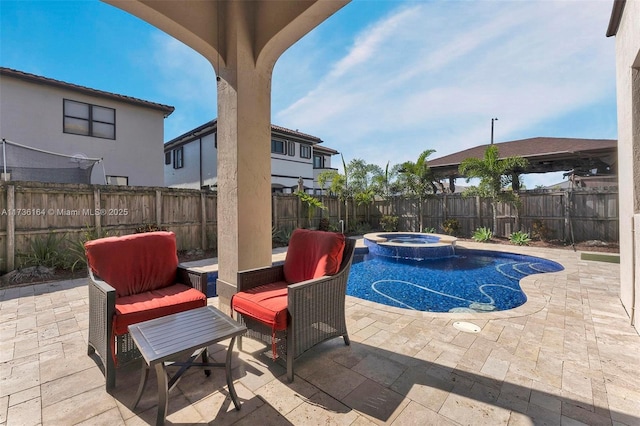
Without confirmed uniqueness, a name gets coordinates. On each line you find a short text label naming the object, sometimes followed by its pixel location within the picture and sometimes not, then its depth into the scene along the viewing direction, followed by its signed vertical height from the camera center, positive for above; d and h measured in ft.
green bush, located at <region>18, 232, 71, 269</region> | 19.43 -2.62
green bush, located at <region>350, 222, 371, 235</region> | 46.63 -2.88
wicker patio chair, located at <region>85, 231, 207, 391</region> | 7.28 -2.46
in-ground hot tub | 28.86 -4.12
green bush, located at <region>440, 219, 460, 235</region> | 40.93 -2.43
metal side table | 5.50 -2.71
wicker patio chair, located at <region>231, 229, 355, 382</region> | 7.70 -2.68
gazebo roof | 34.73 +7.59
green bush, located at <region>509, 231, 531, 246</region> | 33.73 -3.70
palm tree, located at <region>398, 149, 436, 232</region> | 43.57 +5.61
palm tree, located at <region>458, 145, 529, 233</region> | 34.73 +5.04
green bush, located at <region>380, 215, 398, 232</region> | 47.14 -1.92
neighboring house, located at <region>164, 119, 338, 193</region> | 50.39 +11.50
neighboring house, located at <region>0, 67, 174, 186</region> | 31.01 +12.08
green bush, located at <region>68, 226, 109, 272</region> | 20.75 -2.48
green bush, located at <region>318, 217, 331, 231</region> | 35.32 -1.55
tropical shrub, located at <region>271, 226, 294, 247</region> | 35.04 -3.03
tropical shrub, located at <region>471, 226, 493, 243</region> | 36.76 -3.41
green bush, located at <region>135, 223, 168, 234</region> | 23.39 -1.04
